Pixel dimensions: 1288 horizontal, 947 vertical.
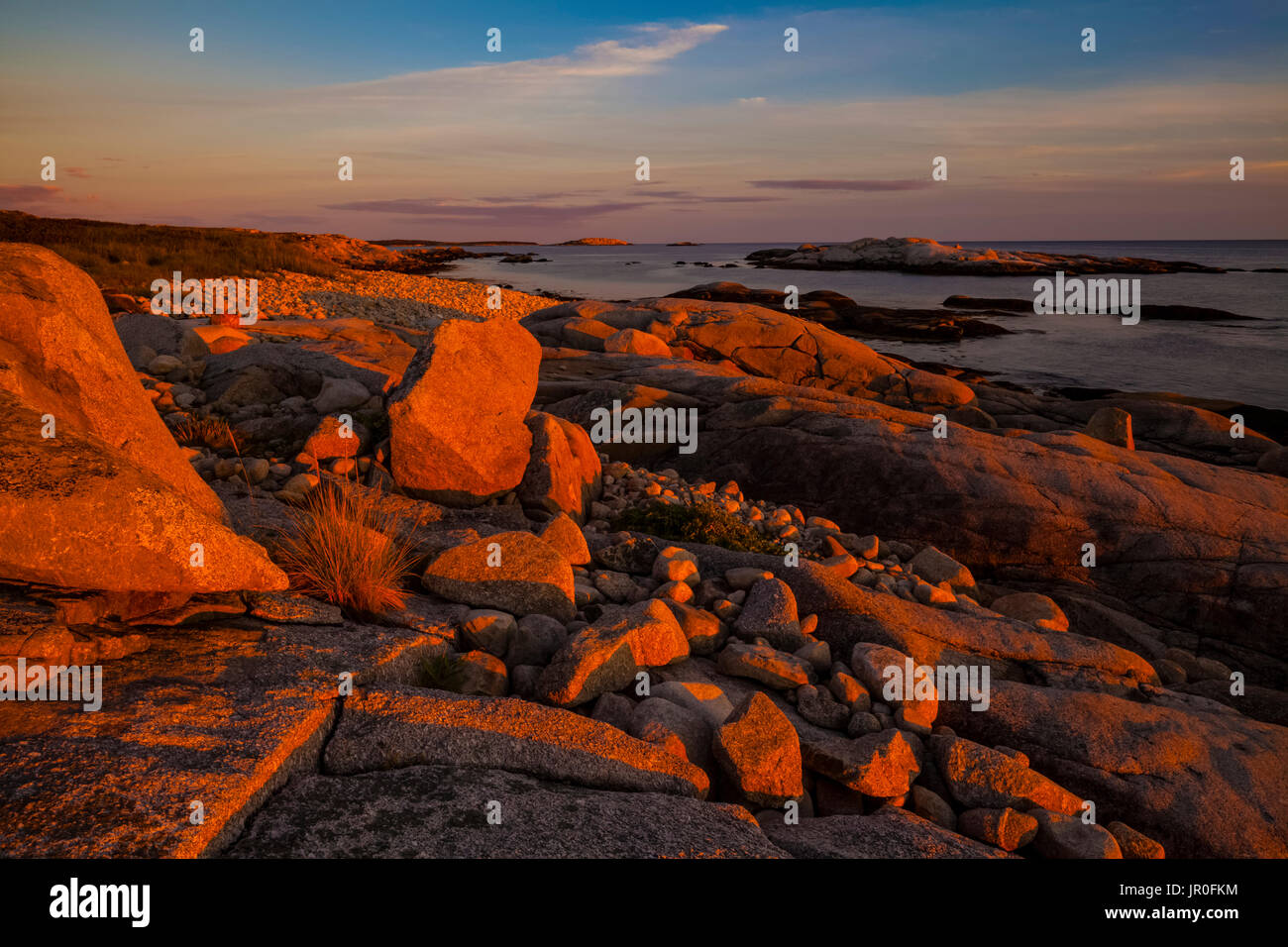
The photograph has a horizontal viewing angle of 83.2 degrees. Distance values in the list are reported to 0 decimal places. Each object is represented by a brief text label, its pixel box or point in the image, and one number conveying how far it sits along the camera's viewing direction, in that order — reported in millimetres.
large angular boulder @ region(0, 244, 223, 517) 5078
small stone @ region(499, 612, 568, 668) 5402
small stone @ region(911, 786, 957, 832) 4641
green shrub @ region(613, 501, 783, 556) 8781
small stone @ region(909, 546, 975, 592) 9766
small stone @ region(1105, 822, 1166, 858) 4688
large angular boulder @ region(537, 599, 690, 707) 4926
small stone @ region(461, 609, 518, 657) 5371
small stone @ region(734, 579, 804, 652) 6195
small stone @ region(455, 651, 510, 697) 4883
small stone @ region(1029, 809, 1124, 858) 4301
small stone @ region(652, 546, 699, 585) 6996
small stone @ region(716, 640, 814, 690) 5641
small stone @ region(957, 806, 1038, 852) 4449
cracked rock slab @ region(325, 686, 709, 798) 3854
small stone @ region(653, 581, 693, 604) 6570
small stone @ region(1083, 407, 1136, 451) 16766
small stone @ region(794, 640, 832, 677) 6008
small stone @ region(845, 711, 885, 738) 5273
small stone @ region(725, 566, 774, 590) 7039
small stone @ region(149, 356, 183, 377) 10086
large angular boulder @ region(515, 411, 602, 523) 8352
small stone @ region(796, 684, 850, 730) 5398
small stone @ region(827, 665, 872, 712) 5527
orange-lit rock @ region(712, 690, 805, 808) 4359
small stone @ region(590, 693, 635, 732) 4812
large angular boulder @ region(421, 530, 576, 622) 5820
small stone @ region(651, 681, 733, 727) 5008
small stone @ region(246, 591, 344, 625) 4805
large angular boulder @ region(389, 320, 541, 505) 7664
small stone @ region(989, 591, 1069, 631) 8742
